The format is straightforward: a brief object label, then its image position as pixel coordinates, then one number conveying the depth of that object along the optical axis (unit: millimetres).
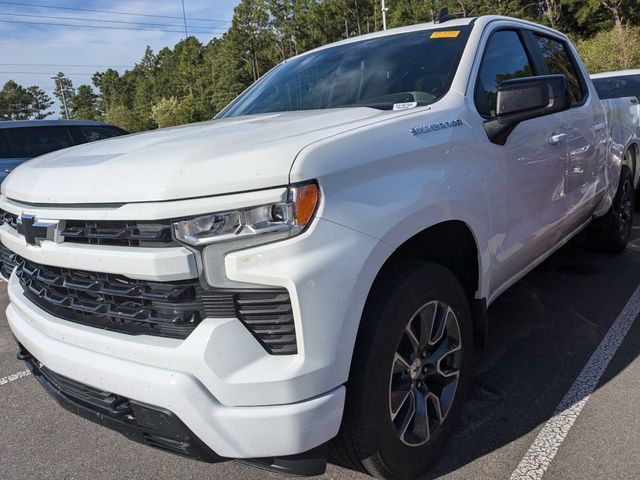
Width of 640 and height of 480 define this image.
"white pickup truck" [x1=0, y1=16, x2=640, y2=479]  1598
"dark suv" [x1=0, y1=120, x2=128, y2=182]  7016
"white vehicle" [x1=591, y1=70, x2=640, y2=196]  7961
